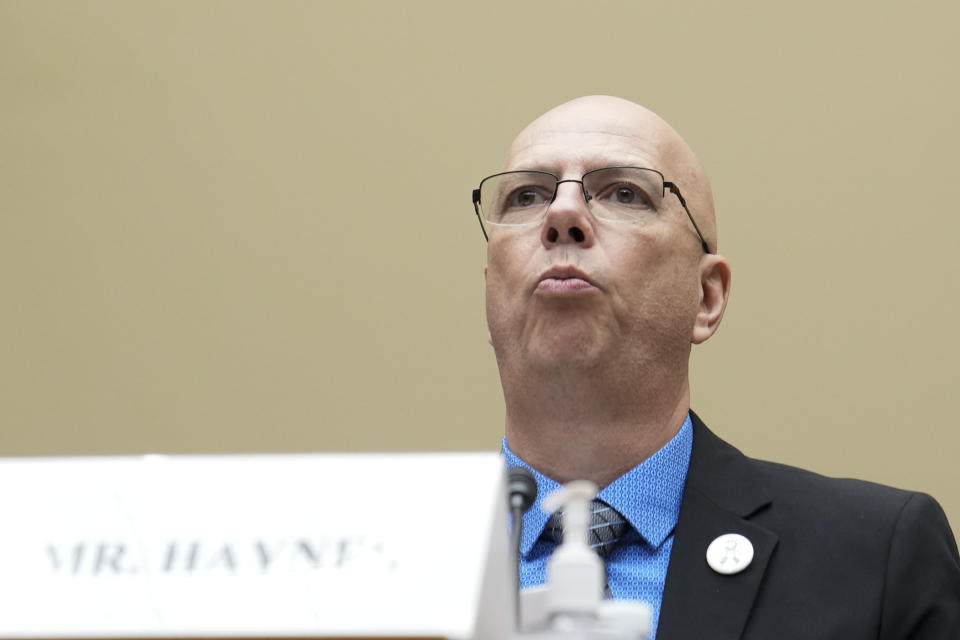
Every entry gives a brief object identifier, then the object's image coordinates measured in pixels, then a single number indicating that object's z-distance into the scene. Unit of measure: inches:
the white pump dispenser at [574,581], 102.7
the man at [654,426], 125.6
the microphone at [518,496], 118.6
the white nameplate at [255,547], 98.3
